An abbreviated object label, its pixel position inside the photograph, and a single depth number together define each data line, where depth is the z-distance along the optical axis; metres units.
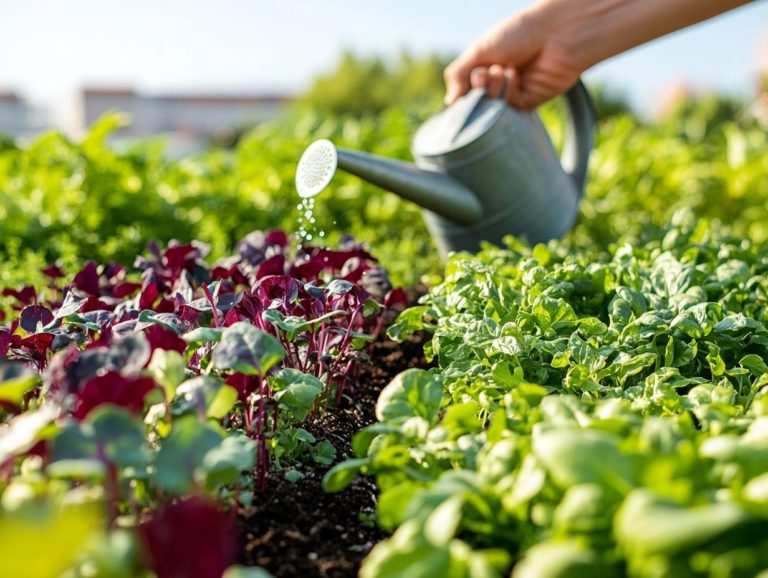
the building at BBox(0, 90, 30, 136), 45.72
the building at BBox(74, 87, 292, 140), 43.82
